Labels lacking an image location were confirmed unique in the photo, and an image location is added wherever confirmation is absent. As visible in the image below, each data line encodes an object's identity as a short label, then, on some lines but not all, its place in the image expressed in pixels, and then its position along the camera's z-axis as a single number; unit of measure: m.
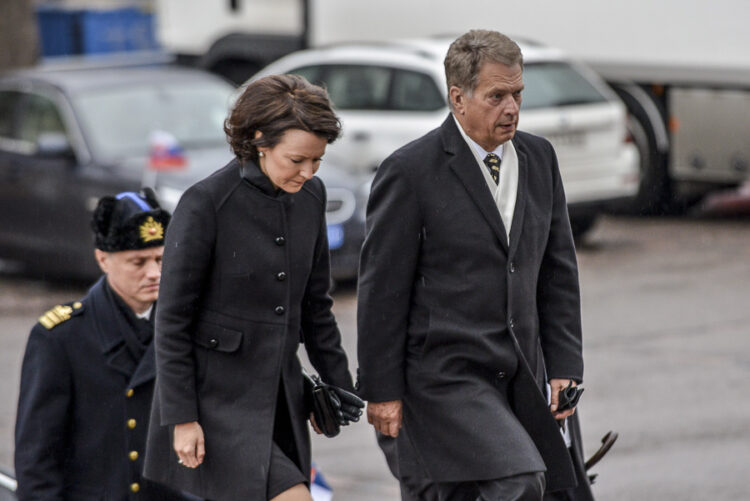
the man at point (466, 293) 7.90
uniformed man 7.48
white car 24.25
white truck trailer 26.92
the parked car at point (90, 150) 21.33
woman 7.38
